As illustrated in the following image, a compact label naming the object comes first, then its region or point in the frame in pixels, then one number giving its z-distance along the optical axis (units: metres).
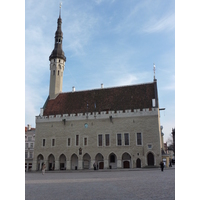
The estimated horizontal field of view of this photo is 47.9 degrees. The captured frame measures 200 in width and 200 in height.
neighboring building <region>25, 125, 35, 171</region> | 44.66
